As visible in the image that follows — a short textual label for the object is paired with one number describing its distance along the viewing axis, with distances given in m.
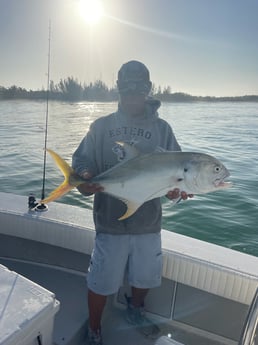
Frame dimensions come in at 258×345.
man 2.44
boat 2.54
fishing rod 3.28
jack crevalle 2.02
